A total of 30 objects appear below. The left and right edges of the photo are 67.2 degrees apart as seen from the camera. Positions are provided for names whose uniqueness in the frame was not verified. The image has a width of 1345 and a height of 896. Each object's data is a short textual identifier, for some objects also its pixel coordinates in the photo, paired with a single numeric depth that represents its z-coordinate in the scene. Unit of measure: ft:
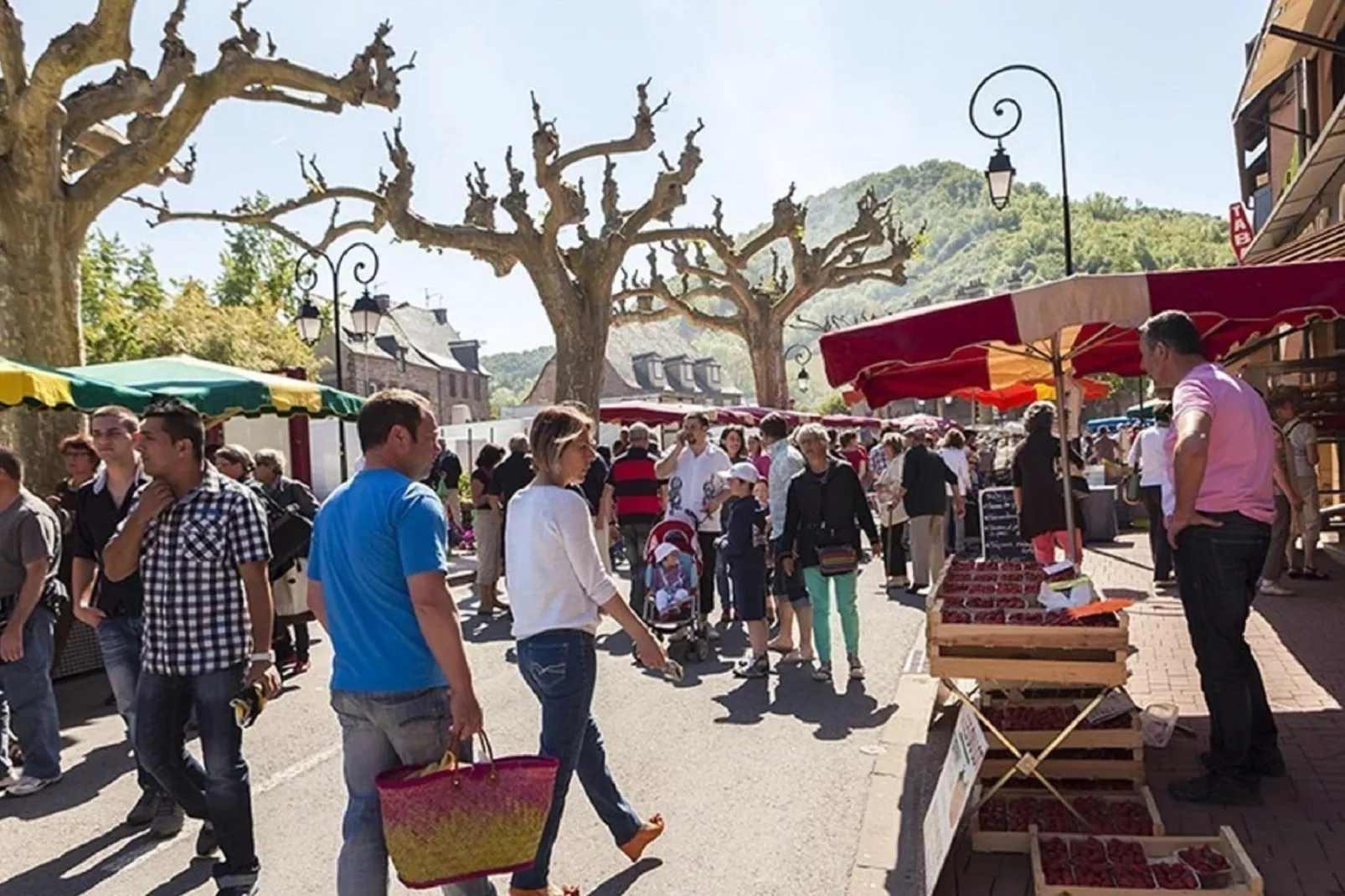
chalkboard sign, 36.32
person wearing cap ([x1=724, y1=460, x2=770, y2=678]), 24.38
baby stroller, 25.09
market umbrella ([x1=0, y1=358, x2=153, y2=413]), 22.91
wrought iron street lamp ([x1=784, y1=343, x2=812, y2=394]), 103.18
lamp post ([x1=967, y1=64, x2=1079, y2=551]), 47.39
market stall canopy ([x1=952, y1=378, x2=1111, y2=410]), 30.23
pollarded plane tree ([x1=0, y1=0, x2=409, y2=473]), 33.35
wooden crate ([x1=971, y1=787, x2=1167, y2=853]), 12.73
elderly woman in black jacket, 22.71
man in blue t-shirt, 9.43
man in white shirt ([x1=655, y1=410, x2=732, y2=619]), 27.91
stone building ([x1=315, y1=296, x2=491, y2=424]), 172.24
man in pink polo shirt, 13.50
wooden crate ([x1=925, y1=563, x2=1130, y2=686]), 13.12
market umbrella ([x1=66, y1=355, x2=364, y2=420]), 28.40
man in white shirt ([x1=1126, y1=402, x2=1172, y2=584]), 32.01
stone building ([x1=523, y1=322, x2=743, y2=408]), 218.18
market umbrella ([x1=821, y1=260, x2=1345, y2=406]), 14.89
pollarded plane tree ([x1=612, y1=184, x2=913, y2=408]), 100.22
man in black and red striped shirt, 30.71
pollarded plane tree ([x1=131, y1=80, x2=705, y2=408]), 59.31
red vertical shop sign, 71.61
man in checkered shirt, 12.14
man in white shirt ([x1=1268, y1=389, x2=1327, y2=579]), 30.30
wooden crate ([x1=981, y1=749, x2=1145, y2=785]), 13.92
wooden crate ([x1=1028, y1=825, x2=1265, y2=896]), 10.43
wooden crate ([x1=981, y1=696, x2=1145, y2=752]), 13.80
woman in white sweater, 11.91
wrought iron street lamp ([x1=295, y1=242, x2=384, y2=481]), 56.03
